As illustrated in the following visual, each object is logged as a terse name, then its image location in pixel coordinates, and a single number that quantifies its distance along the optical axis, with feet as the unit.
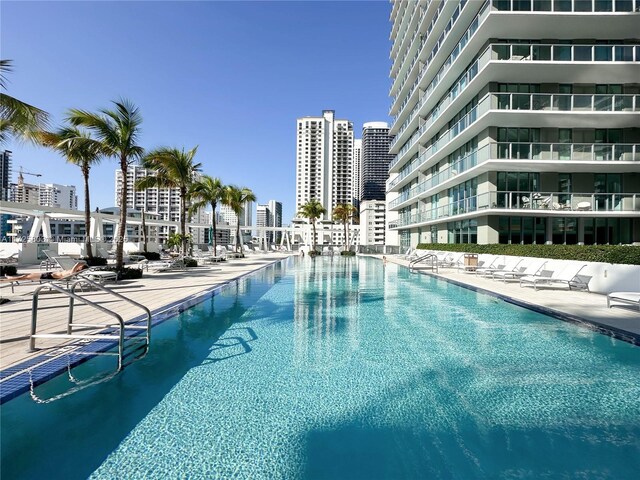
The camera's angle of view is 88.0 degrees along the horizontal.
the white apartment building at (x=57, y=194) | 490.08
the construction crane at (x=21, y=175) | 344.80
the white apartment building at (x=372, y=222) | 314.96
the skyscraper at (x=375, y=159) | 543.39
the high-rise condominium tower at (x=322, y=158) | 428.97
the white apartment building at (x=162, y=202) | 416.05
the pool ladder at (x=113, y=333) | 14.38
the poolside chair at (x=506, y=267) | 48.36
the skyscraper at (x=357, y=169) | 588.91
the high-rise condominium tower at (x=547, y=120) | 62.69
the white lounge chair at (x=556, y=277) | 36.88
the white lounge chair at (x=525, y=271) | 41.66
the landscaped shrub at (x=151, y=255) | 82.69
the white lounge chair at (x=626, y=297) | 24.28
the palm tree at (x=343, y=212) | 155.33
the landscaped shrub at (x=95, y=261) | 54.85
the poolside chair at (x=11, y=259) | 58.49
